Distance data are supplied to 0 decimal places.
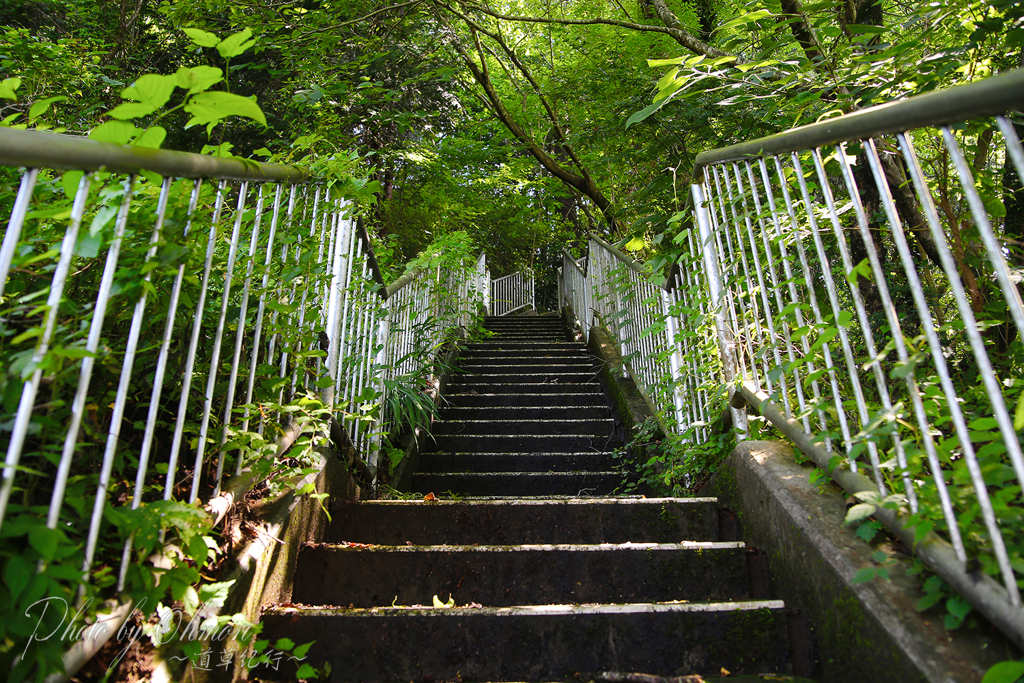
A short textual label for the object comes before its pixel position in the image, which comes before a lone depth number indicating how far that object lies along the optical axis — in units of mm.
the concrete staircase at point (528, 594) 1479
